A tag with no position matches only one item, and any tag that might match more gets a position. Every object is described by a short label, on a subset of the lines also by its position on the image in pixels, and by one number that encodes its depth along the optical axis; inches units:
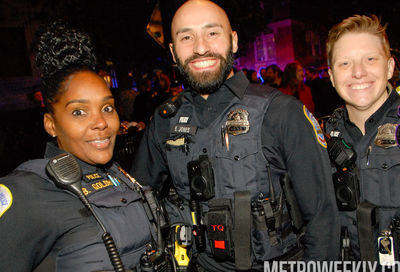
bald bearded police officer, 26.6
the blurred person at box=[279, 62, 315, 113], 78.2
